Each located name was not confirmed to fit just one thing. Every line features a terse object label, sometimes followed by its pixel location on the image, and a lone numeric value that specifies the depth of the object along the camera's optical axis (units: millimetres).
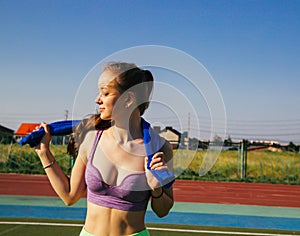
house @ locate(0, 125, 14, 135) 44759
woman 1747
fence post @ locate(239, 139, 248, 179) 17375
